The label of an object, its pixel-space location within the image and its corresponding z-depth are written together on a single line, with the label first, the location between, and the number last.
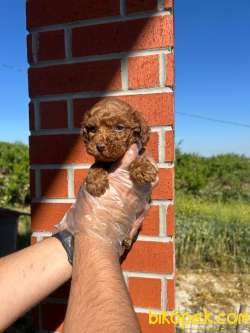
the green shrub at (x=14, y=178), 7.33
